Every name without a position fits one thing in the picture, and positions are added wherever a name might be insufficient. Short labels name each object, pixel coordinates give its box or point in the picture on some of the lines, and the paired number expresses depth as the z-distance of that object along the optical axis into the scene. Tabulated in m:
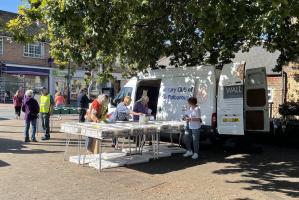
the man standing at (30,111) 8.68
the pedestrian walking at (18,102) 14.47
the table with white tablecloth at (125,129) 5.80
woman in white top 7.14
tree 5.90
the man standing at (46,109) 9.17
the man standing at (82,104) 11.16
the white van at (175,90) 7.88
